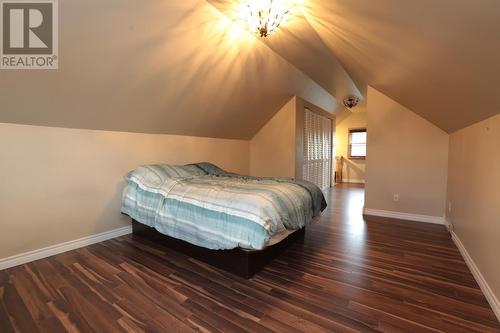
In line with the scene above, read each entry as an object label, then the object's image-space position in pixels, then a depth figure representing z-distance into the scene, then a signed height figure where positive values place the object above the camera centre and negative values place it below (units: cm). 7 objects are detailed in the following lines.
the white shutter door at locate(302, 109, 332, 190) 541 +33
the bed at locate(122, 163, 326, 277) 190 -50
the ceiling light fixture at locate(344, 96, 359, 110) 559 +147
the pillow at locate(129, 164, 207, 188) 267 -20
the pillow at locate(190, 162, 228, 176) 352 -15
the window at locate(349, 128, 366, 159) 801 +67
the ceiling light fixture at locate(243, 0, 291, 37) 207 +138
